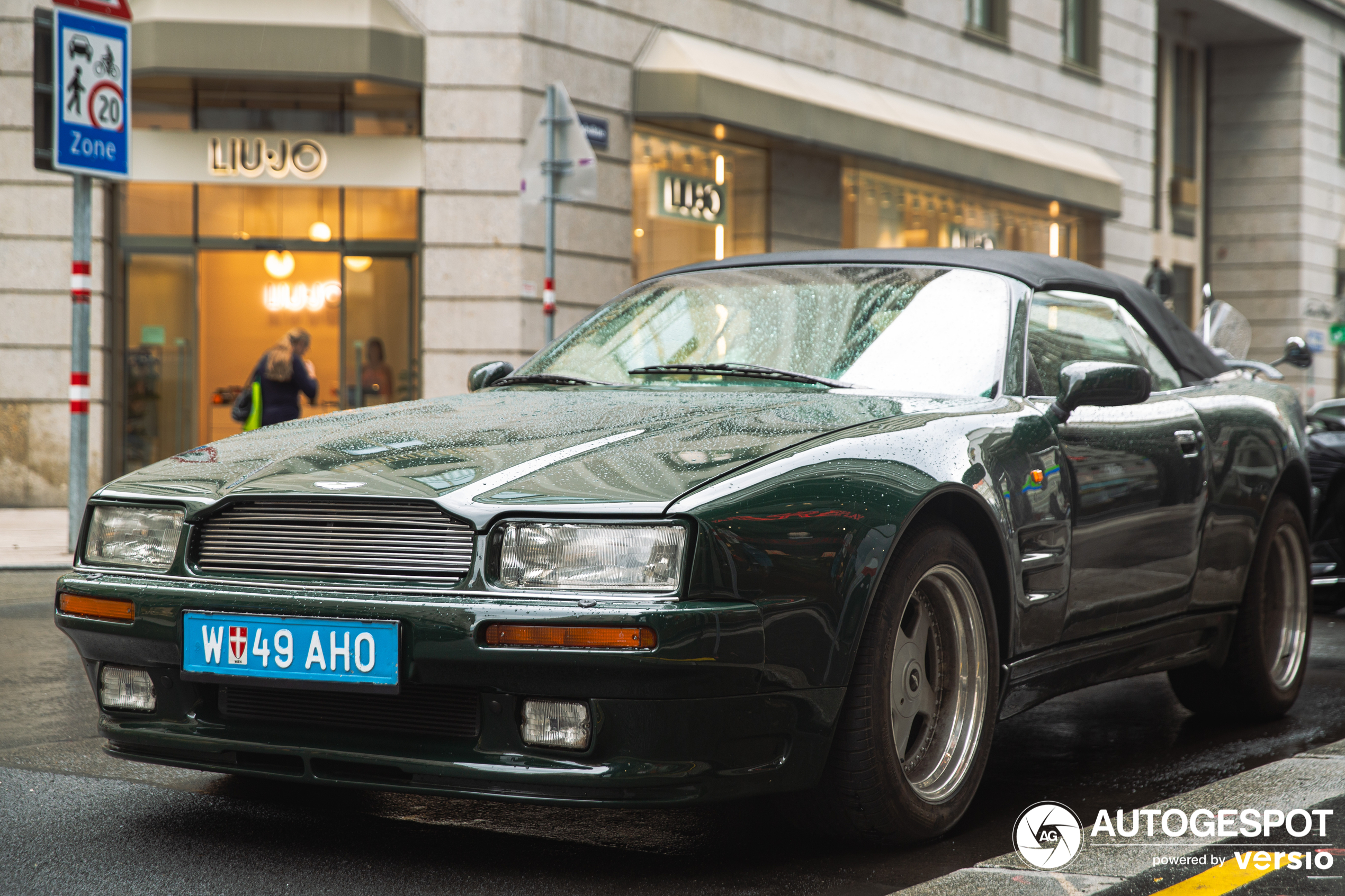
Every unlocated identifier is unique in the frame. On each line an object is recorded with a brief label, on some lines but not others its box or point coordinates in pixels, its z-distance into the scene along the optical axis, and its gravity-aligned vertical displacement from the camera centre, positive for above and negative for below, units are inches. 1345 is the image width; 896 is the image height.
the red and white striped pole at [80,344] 396.5 +16.6
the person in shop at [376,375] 589.6 +13.6
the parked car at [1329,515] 314.7 -18.7
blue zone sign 386.9 +78.2
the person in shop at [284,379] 482.0 +9.8
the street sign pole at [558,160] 436.5 +70.9
